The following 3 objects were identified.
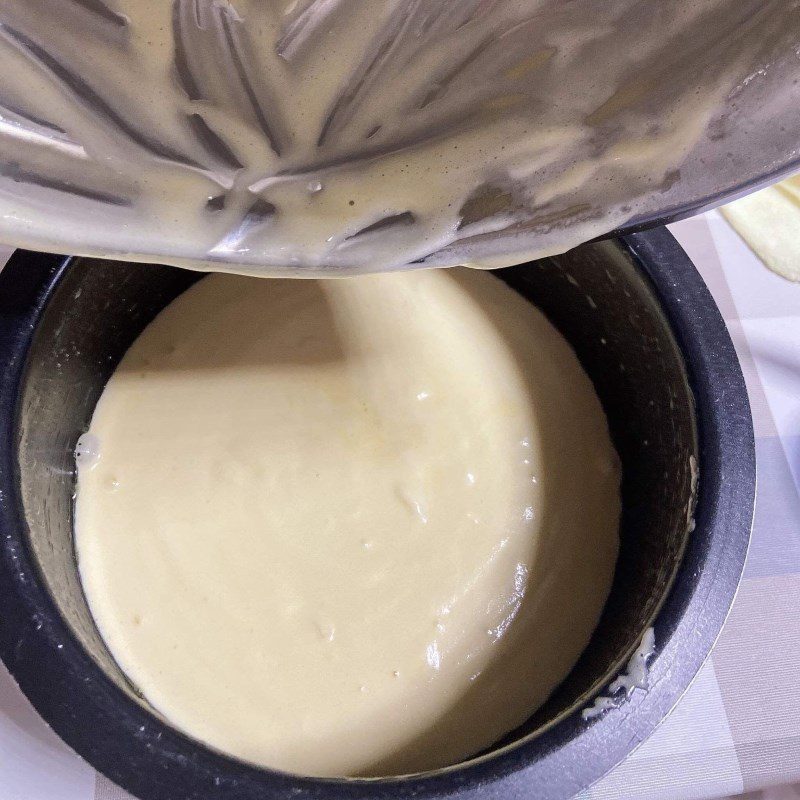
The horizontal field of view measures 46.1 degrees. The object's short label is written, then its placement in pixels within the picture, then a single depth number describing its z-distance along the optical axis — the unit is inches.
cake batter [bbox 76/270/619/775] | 12.8
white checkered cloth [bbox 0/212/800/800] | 12.4
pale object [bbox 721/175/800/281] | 16.5
